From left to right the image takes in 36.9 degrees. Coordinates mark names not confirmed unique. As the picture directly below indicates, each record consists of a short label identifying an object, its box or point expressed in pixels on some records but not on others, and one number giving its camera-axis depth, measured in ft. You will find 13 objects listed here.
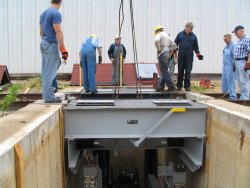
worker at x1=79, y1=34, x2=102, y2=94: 29.04
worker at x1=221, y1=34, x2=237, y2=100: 31.17
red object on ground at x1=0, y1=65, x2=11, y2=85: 46.40
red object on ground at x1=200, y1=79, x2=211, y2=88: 48.08
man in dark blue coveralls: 32.19
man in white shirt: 29.76
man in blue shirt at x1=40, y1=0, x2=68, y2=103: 20.80
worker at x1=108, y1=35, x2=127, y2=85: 41.88
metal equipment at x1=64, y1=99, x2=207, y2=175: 21.20
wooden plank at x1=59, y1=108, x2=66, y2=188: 20.58
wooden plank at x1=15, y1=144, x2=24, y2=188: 11.87
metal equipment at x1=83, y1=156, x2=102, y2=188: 24.43
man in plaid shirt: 28.02
